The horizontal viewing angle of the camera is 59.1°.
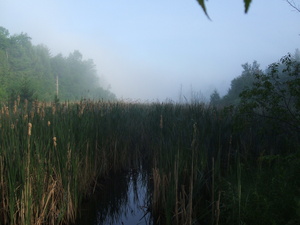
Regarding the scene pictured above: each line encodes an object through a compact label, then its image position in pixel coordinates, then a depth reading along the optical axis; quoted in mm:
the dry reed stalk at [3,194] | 3229
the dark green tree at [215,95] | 32681
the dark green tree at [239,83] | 28197
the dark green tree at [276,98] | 4758
